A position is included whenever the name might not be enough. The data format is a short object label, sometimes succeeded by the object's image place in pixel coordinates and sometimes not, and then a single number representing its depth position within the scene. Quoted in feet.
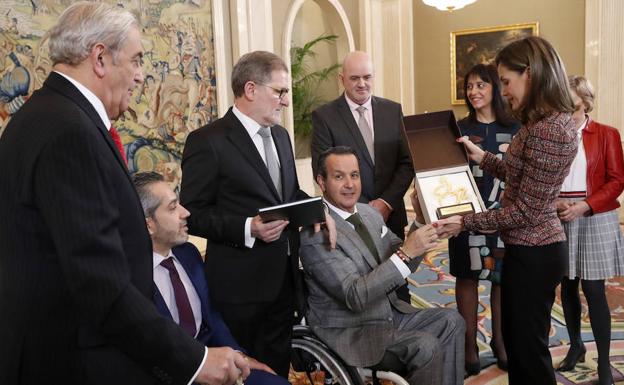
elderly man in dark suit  4.28
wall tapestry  13.62
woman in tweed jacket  7.65
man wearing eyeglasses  8.55
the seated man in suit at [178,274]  7.40
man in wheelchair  8.41
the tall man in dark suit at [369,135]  12.27
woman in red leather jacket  10.83
